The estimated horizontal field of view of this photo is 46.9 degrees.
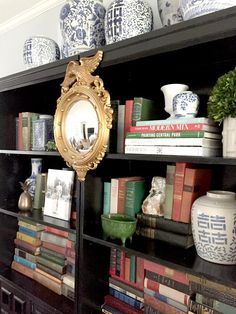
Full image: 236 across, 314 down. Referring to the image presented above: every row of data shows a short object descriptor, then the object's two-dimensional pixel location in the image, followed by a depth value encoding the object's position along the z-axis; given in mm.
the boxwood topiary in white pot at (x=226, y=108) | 736
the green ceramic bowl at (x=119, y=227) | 945
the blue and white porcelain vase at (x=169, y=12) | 969
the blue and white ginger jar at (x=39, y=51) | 1361
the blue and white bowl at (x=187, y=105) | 849
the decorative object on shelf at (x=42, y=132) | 1348
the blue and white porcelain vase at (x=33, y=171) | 1490
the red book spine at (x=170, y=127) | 805
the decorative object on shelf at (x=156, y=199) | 1005
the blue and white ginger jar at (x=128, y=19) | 1006
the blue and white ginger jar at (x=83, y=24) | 1146
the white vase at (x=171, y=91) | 937
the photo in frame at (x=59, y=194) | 1241
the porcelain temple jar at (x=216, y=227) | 791
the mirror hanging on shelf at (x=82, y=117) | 1009
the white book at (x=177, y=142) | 795
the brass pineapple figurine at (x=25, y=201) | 1414
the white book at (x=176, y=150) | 794
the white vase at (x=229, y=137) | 747
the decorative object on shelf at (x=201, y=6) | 759
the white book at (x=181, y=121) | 806
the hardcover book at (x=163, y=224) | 920
